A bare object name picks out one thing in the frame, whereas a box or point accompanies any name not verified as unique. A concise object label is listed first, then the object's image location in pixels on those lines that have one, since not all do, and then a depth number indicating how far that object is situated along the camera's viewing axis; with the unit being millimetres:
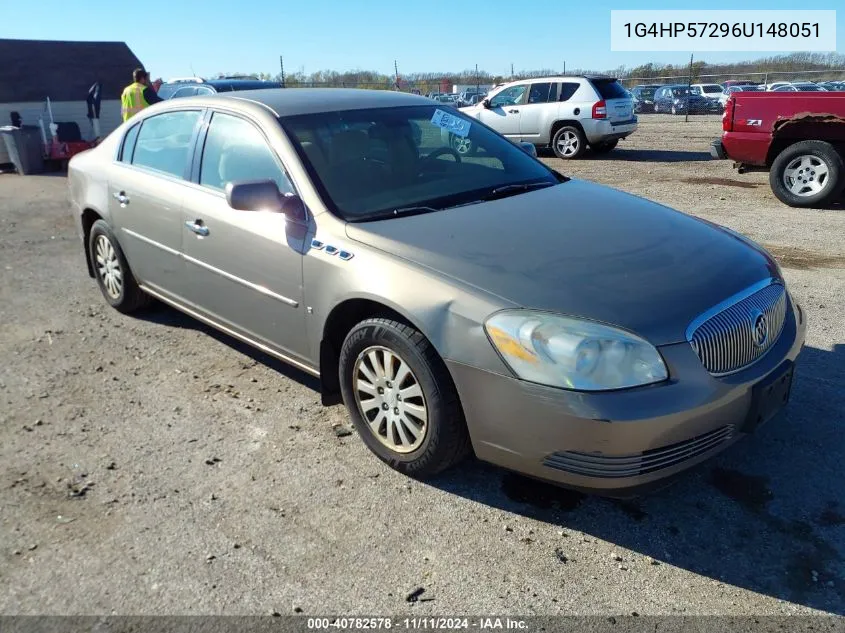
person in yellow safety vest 11672
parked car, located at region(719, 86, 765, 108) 28823
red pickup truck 8320
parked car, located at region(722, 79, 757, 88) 33741
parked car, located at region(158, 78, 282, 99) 14109
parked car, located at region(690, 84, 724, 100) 30762
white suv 14000
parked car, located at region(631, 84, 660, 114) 33250
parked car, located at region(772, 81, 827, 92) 22988
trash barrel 13680
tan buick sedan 2541
